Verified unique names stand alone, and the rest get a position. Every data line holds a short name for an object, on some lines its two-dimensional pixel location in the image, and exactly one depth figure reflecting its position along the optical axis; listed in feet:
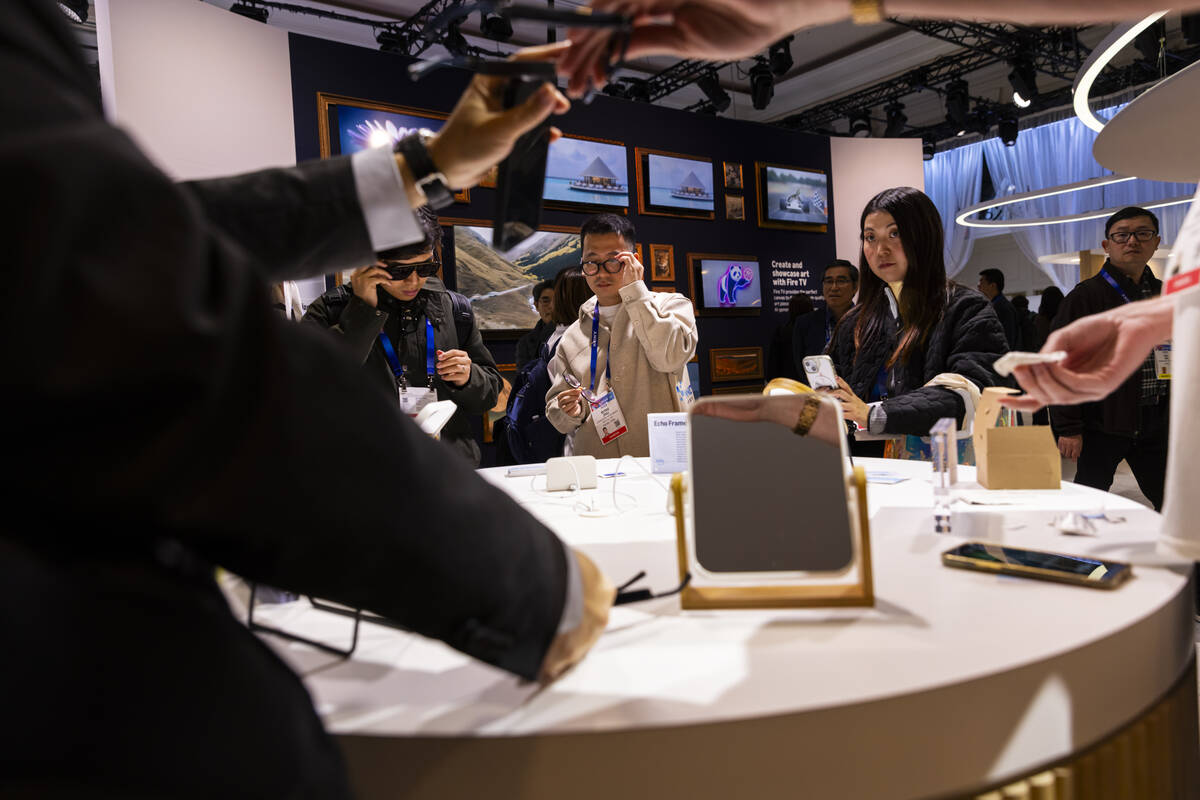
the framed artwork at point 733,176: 23.09
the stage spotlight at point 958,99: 31.37
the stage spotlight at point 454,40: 23.24
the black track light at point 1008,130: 34.68
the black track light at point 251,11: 22.46
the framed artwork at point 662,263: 21.29
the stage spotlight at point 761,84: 28.12
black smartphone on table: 3.08
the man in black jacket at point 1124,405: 12.00
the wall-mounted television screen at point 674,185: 21.09
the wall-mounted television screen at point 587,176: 19.38
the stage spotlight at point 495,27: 21.47
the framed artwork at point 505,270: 17.85
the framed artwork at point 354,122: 15.60
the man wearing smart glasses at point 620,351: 9.53
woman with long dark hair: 7.23
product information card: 6.89
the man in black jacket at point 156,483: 1.27
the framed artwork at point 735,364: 22.88
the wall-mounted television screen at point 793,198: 23.97
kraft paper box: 5.08
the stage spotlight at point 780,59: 26.94
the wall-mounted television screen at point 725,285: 22.22
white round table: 2.11
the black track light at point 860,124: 35.60
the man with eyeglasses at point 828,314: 18.42
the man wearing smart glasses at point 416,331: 8.54
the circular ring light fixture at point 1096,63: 8.32
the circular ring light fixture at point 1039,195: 22.29
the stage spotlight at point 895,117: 33.78
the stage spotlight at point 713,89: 28.43
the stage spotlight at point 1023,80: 27.58
